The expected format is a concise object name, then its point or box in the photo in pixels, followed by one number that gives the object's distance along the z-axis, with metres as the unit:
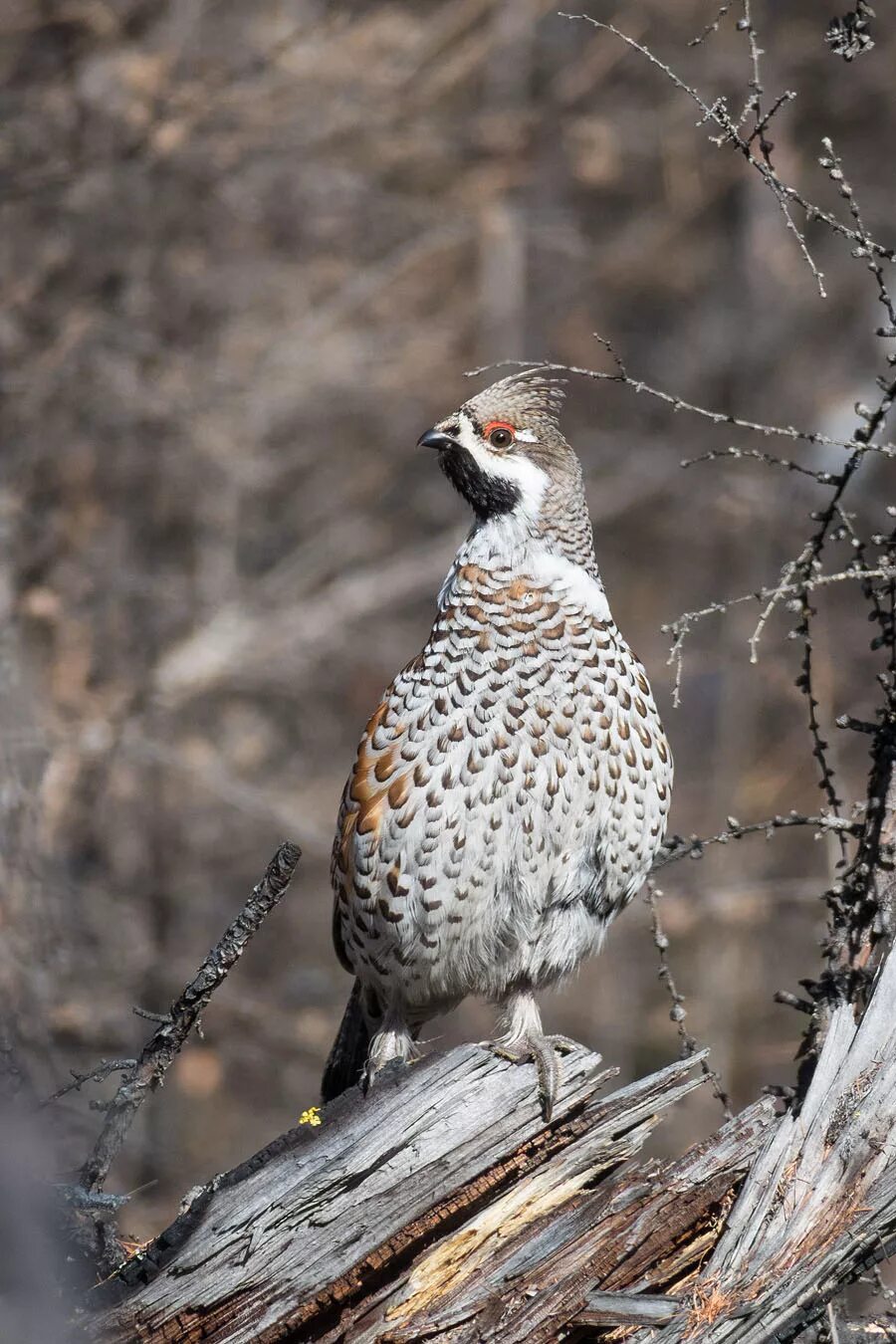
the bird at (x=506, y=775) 7.23
